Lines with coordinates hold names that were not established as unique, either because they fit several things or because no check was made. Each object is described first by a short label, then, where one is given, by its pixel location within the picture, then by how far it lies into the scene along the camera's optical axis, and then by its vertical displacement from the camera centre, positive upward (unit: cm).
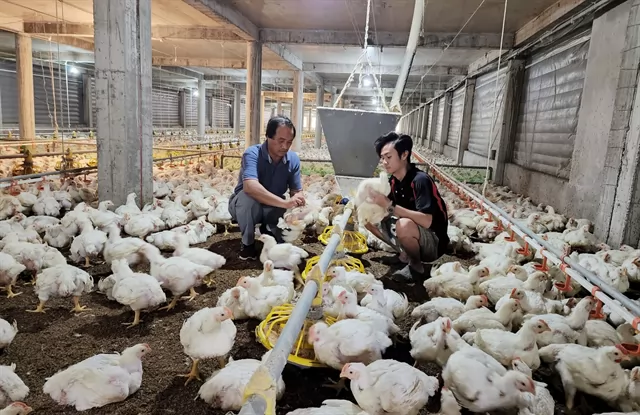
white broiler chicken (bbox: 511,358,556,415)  185 -116
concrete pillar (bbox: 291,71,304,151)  1541 +112
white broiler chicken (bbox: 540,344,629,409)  204 -112
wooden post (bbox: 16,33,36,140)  1127 +90
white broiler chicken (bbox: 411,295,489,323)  276 -112
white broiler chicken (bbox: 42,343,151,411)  193 -124
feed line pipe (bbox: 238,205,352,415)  105 -68
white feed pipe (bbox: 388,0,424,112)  349 +84
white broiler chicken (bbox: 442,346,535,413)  185 -110
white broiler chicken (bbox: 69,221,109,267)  368 -111
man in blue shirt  381 -53
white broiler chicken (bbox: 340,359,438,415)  174 -107
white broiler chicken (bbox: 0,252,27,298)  301 -112
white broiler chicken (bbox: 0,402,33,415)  169 -120
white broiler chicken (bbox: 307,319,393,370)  211 -107
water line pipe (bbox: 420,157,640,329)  223 -86
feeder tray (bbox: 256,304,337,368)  221 -120
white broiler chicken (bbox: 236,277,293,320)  277 -113
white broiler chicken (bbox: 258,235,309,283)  362 -108
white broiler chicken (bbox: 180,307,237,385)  216 -110
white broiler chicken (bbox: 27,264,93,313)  282 -113
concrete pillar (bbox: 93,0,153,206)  468 +32
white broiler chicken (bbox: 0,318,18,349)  229 -121
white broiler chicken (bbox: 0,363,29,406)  190 -126
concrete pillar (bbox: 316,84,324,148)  1964 +168
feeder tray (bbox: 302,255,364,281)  350 -115
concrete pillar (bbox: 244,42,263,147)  1030 +89
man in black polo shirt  334 -58
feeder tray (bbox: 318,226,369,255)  455 -121
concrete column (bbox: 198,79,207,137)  2170 +112
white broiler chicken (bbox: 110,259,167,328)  268 -110
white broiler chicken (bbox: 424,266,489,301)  317 -111
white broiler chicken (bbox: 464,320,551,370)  222 -110
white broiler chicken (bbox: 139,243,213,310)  295 -106
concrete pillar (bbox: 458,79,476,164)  1338 +79
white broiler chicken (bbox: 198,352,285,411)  189 -119
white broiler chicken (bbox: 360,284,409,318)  273 -112
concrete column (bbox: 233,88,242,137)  2565 +108
